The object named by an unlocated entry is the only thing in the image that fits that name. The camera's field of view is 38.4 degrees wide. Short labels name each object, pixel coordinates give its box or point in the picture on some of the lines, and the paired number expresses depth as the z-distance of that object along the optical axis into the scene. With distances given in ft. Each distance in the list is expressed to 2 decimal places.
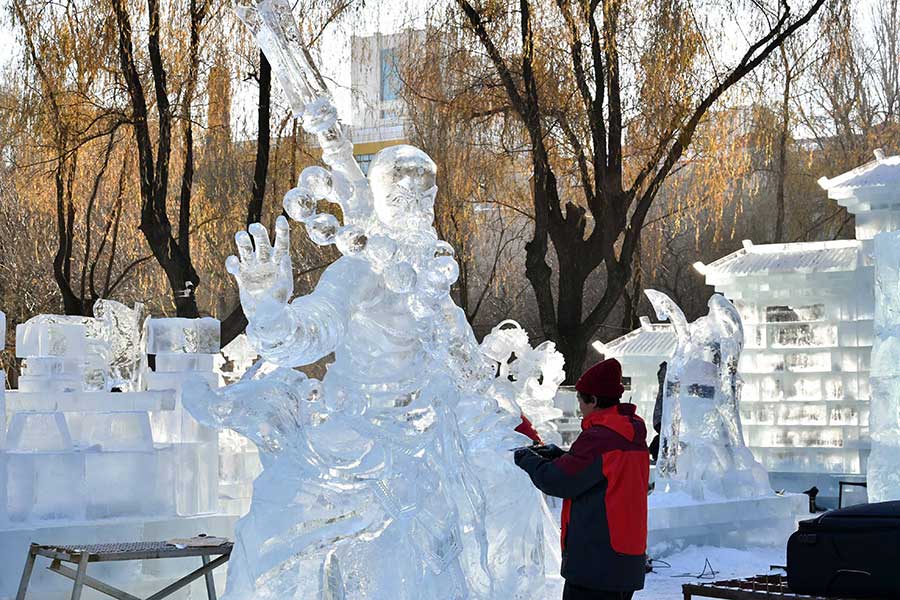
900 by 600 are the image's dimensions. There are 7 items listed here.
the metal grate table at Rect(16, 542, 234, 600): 17.04
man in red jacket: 14.71
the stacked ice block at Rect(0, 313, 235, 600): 20.84
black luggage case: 15.43
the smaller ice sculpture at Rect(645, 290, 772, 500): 32.45
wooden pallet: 16.44
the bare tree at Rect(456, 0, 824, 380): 46.98
